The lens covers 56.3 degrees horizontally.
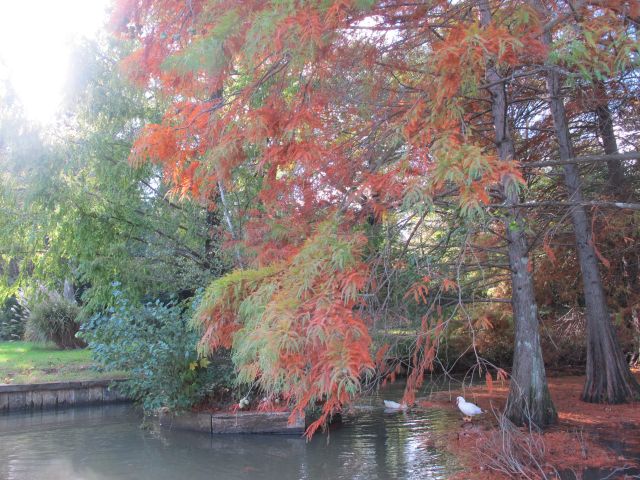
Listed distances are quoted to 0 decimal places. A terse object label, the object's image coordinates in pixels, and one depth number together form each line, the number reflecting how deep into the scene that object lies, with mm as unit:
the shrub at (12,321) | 18594
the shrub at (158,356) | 9477
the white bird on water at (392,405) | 10641
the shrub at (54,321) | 15594
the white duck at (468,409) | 9336
